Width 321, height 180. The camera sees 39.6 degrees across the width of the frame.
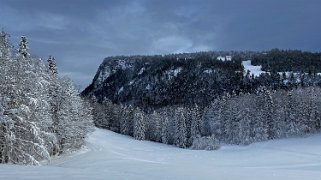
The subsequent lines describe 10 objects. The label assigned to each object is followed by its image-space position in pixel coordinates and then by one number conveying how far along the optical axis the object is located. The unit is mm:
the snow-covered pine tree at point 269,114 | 94688
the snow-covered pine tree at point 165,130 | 120500
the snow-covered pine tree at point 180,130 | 112250
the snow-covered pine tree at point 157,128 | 126812
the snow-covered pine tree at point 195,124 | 114775
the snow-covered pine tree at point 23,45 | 45969
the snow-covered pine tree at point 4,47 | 30172
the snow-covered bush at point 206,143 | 98812
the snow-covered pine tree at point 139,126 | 121888
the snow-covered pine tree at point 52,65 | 62656
